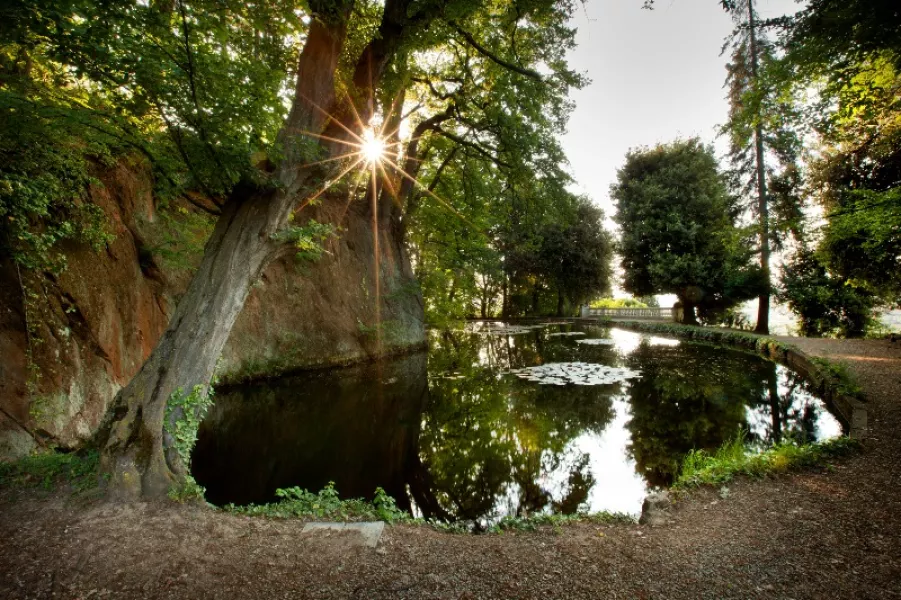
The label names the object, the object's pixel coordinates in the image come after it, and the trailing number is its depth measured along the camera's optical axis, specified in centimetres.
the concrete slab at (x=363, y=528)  306
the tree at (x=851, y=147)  427
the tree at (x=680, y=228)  1981
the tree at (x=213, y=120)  357
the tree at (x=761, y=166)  1694
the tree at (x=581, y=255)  3356
